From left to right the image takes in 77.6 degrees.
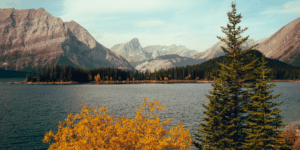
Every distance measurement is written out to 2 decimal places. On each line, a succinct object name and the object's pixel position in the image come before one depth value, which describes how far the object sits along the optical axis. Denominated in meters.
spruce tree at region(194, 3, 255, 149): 22.92
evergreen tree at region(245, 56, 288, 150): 21.41
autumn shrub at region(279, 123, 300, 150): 26.11
